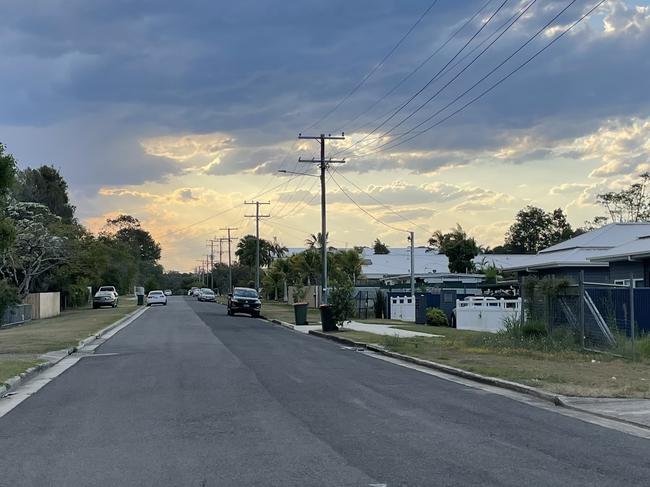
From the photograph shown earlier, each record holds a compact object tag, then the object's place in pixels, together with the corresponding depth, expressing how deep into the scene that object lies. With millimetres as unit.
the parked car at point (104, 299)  64938
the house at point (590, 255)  32625
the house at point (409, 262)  75562
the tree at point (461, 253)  78625
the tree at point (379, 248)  108100
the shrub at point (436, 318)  35031
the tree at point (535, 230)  106000
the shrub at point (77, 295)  62338
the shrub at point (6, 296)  39056
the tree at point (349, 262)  57812
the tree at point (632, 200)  80250
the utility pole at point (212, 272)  153375
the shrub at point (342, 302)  32000
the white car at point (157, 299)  73000
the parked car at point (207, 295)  87000
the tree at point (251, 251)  104375
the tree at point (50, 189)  68688
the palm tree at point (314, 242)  68506
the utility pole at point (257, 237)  77688
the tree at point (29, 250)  48406
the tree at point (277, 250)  104938
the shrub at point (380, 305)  43656
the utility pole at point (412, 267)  47412
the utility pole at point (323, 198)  42891
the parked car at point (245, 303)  48269
